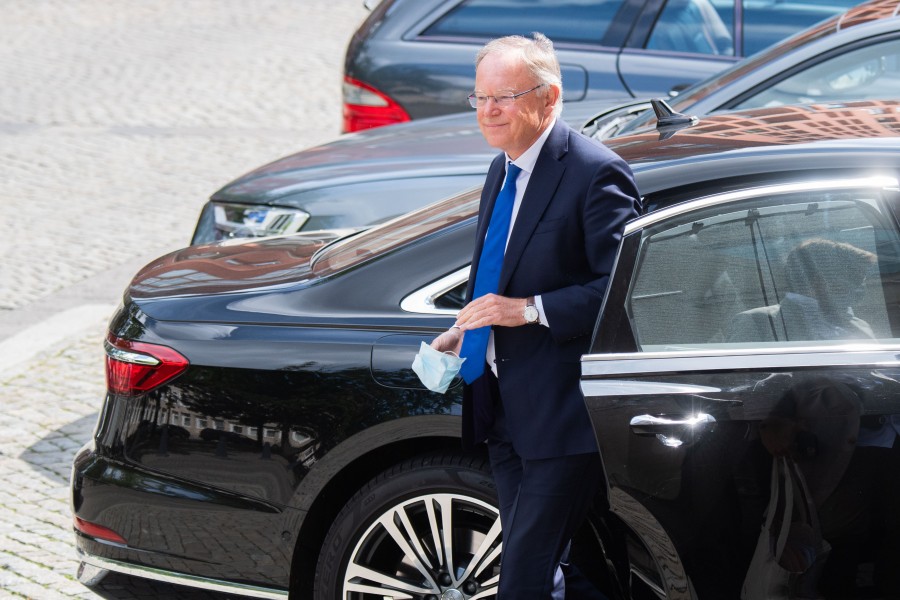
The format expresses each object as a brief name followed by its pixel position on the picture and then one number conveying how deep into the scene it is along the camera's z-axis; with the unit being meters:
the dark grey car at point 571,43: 14.23
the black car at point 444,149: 10.66
